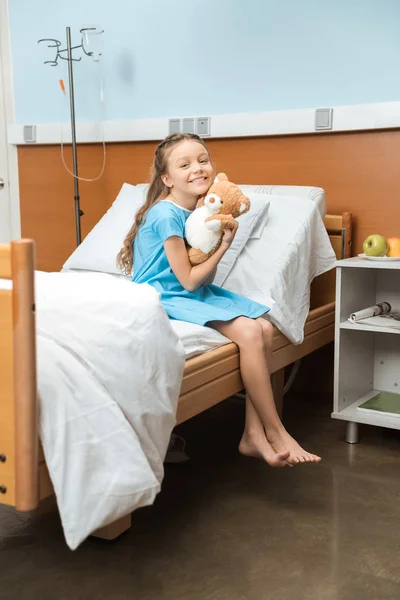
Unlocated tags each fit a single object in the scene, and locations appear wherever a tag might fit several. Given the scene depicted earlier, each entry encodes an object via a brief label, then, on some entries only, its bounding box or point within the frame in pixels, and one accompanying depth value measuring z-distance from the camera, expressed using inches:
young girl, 73.7
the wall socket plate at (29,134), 128.4
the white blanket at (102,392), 47.8
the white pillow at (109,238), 98.1
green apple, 87.6
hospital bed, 44.9
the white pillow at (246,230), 89.4
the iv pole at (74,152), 112.3
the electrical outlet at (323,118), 98.4
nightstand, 87.4
